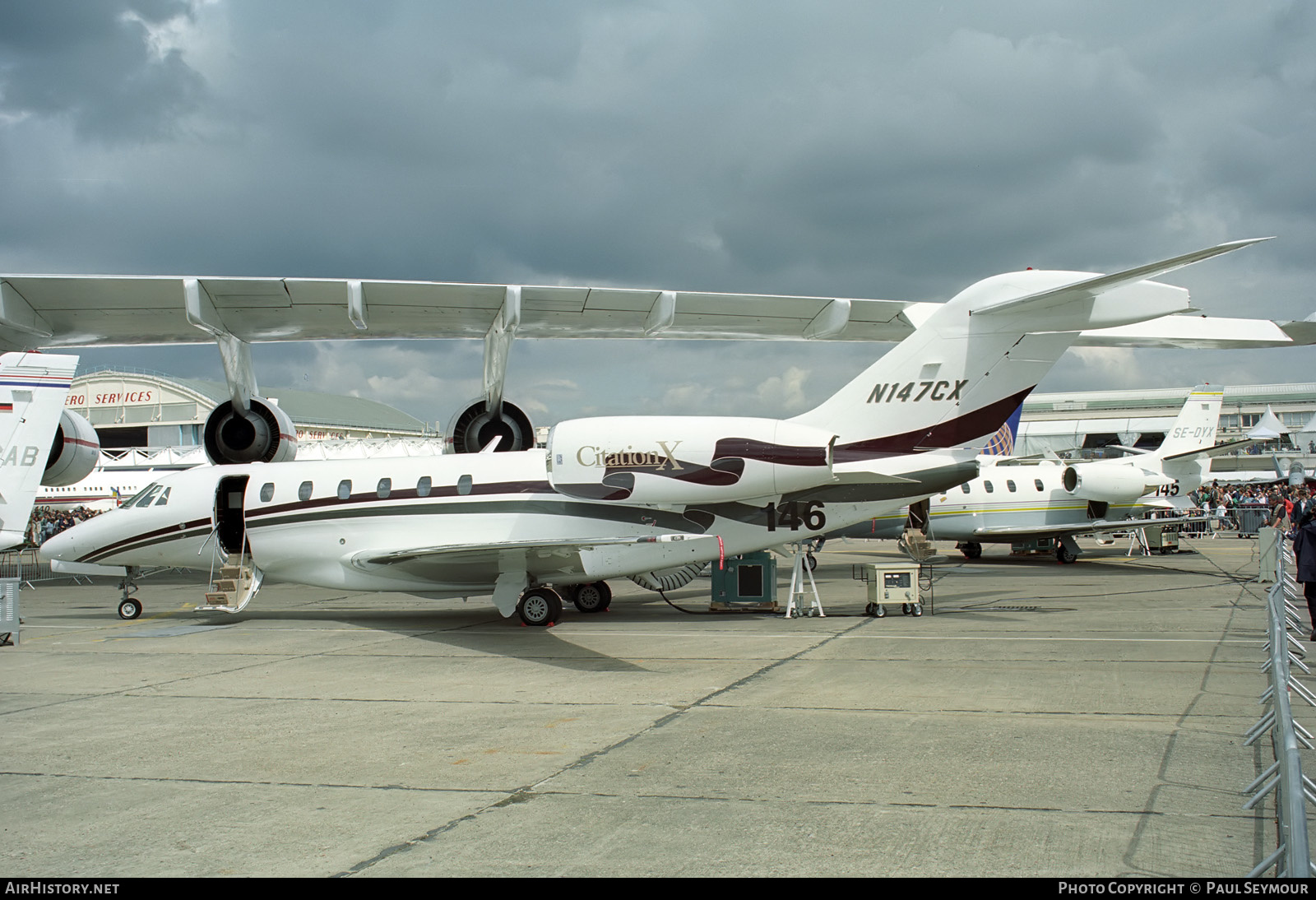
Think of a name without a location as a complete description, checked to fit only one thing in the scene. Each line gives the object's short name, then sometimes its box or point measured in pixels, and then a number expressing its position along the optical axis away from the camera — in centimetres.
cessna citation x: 1285
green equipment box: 1545
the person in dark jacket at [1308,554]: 1137
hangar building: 5781
